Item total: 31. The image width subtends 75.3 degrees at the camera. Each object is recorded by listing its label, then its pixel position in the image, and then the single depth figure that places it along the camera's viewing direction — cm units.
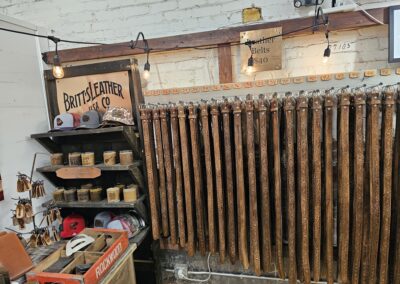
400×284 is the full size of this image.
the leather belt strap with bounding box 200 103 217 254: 174
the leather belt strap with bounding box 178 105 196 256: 178
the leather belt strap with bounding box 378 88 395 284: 146
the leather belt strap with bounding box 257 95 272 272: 163
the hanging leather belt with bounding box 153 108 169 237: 184
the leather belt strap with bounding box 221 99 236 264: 170
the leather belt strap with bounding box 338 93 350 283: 151
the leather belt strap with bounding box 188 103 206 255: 177
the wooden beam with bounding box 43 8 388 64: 173
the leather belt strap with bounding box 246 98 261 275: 165
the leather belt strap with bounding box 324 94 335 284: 153
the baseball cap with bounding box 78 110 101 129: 195
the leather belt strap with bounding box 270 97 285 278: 161
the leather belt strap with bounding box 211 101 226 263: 172
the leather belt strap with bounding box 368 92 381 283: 147
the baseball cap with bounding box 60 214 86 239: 209
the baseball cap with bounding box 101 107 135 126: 187
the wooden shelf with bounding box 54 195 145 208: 192
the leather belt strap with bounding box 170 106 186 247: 182
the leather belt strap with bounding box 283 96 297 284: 158
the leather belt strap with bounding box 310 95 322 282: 155
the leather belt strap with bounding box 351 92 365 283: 149
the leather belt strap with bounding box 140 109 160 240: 187
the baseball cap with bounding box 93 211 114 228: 206
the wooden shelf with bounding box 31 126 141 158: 188
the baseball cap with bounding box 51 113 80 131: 199
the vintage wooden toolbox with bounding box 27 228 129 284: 131
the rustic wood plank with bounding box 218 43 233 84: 198
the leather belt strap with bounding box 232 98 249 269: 167
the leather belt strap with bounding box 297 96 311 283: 157
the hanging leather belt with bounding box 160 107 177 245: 183
